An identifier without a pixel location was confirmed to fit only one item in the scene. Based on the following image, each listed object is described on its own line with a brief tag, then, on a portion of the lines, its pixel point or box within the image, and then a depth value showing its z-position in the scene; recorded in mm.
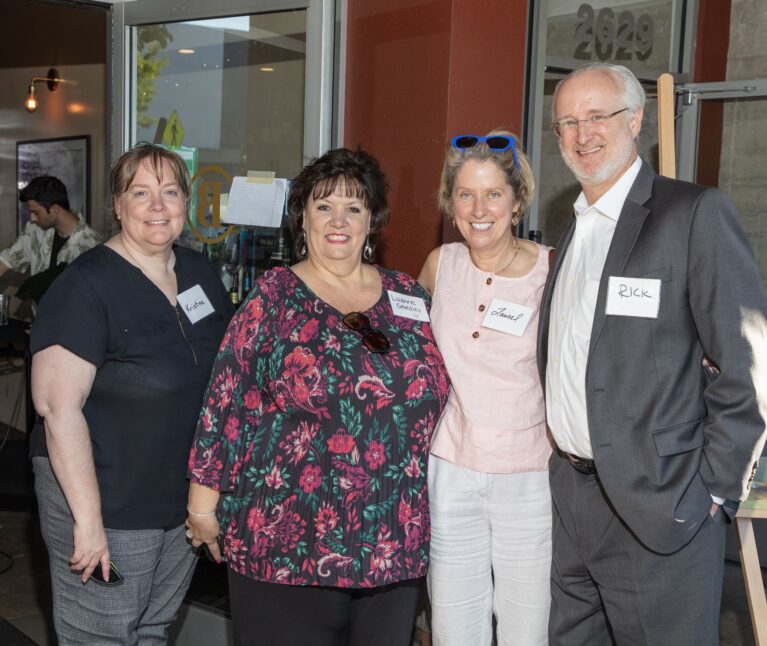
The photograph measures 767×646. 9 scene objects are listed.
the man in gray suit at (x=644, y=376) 1895
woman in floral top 2158
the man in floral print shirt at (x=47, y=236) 5742
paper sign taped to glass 3279
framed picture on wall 7480
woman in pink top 2275
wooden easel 2459
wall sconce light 7797
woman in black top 2148
